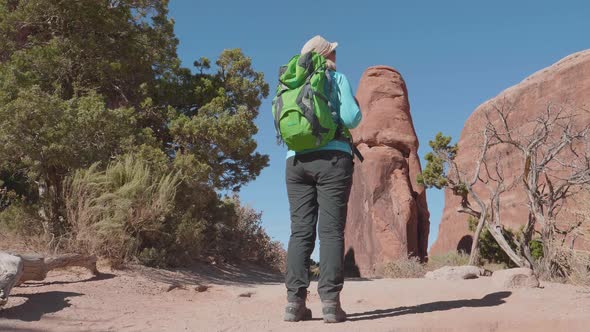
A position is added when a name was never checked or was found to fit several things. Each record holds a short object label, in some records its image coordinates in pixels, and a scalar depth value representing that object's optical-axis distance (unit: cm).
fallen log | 415
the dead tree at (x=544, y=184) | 1020
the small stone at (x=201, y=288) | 645
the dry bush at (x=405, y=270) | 1277
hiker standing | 374
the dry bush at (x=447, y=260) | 1665
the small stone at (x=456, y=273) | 845
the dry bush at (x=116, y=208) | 719
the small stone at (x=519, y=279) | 589
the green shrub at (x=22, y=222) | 806
